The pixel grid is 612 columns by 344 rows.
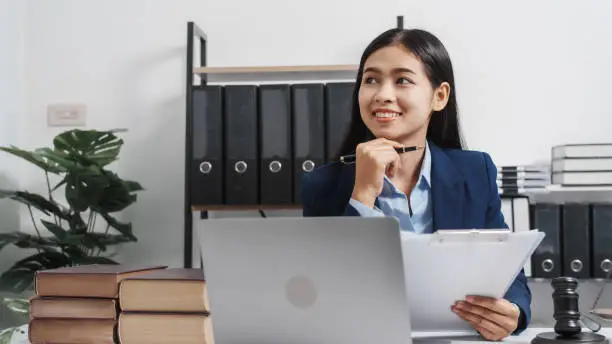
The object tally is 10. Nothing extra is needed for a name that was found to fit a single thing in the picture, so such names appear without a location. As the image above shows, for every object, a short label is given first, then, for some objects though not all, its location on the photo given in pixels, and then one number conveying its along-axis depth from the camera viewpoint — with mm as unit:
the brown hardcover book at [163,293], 1098
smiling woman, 1228
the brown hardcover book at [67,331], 1164
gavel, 944
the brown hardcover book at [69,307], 1162
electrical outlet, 2680
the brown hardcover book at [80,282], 1151
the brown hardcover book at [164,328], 1098
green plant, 2281
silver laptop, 792
